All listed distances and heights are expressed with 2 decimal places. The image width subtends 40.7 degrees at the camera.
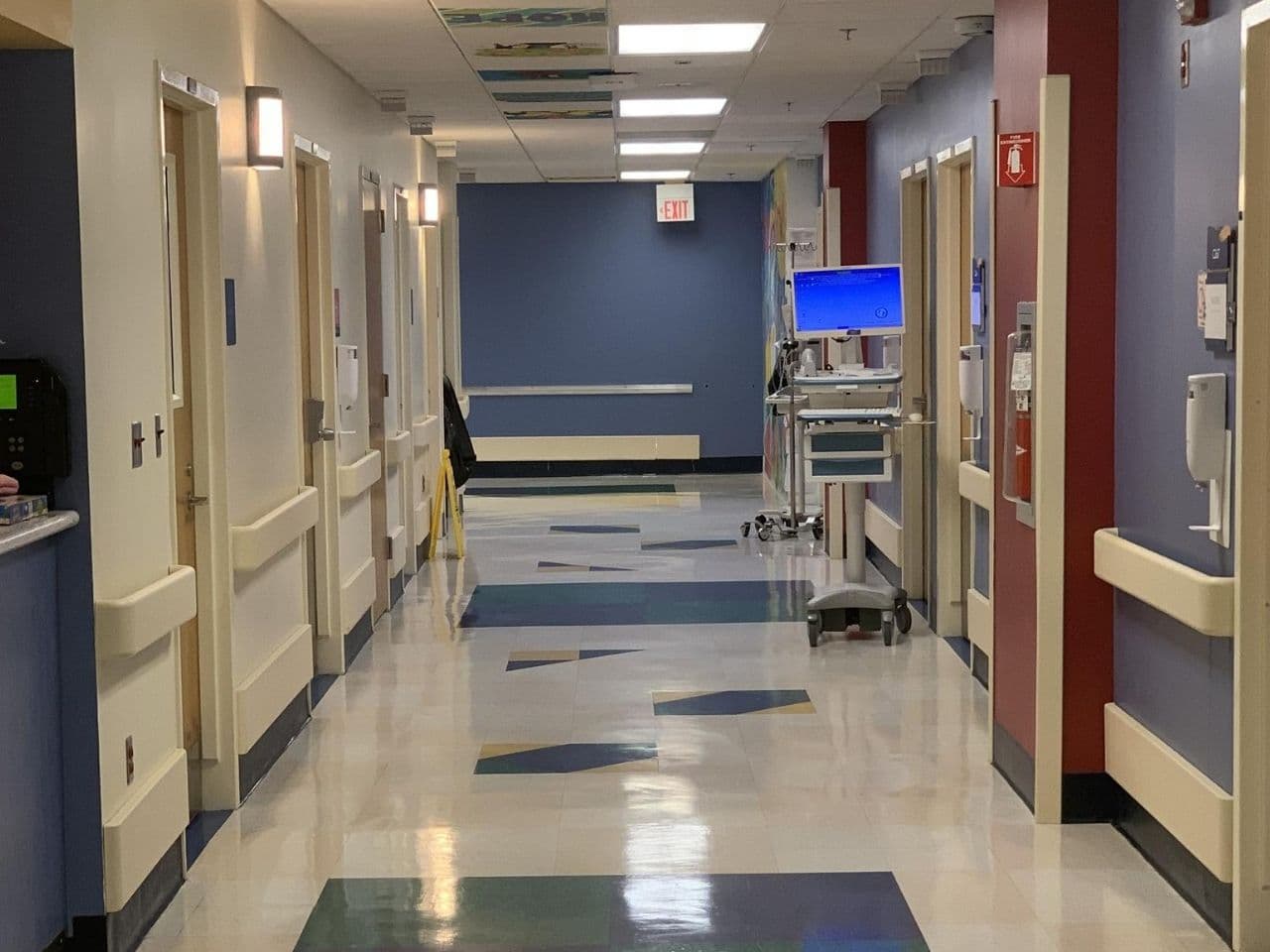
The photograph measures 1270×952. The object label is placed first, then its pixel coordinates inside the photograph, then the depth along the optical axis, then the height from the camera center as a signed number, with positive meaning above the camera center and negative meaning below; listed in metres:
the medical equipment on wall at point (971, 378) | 7.48 -0.14
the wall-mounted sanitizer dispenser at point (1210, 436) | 4.13 -0.23
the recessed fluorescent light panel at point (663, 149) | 12.98 +1.58
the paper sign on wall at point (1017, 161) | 5.33 +0.58
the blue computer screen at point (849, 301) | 8.93 +0.25
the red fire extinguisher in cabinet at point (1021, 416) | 5.35 -0.22
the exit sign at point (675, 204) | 17.33 +1.51
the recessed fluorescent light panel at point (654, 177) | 16.02 +1.69
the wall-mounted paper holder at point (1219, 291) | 4.07 +0.12
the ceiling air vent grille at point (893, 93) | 9.13 +1.38
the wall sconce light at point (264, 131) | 6.14 +0.83
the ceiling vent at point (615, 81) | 8.75 +1.42
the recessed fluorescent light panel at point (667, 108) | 10.12 +1.49
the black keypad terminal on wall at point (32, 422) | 3.92 -0.13
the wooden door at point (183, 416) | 5.37 -0.17
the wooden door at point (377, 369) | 9.18 -0.05
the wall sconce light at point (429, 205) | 11.37 +1.01
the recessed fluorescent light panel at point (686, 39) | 7.35 +1.40
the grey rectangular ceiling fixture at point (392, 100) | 9.17 +1.42
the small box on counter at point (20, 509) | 3.74 -0.32
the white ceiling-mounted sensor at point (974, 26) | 7.05 +1.33
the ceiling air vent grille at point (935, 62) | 8.07 +1.36
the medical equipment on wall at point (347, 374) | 7.92 -0.07
